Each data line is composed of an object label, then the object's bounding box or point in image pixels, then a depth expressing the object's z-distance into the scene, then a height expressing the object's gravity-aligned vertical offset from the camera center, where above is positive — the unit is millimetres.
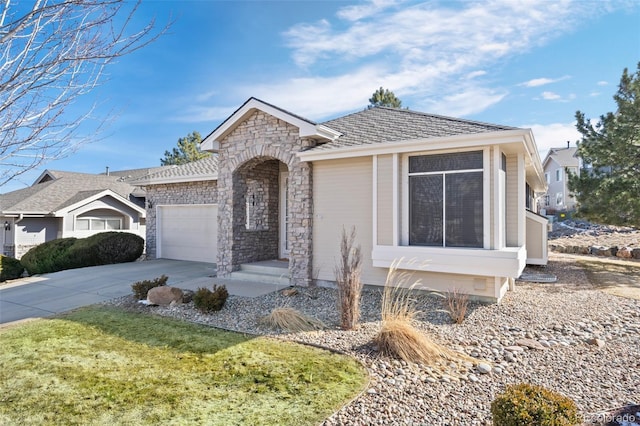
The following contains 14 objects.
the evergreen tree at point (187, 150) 30344 +5832
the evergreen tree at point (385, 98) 22094 +7426
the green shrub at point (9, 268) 11992 -1720
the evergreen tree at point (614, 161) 11859 +2035
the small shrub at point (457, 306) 6387 -1606
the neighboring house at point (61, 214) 17109 +218
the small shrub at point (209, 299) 7227 -1657
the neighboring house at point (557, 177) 38844 +4670
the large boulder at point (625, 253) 16067 -1554
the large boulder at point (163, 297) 7887 -1739
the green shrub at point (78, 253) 12695 -1275
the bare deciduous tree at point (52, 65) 2936 +1356
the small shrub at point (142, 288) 8219 -1614
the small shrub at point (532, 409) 2656 -1456
